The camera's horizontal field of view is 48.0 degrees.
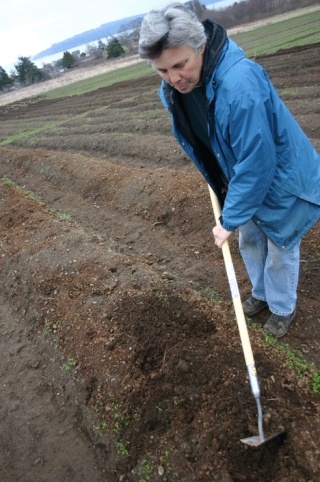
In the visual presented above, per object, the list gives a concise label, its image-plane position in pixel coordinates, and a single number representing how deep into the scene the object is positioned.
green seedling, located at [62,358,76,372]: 3.34
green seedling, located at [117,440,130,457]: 2.57
